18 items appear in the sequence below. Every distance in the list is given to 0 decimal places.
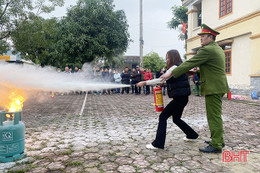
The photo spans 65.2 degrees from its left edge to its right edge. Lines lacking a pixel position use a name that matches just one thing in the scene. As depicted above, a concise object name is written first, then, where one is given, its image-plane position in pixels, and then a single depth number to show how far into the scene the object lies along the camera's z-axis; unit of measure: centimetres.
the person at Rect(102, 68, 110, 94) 1650
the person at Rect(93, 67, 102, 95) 1571
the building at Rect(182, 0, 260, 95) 1333
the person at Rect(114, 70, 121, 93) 1731
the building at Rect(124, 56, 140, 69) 6481
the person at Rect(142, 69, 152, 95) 1689
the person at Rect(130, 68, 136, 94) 1703
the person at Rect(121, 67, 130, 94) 1766
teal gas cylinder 348
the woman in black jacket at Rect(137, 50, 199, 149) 399
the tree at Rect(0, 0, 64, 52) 1098
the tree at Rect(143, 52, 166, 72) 6206
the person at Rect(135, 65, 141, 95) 1695
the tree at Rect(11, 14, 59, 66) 1137
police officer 380
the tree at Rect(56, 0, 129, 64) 2327
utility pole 2199
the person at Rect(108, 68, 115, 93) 1703
